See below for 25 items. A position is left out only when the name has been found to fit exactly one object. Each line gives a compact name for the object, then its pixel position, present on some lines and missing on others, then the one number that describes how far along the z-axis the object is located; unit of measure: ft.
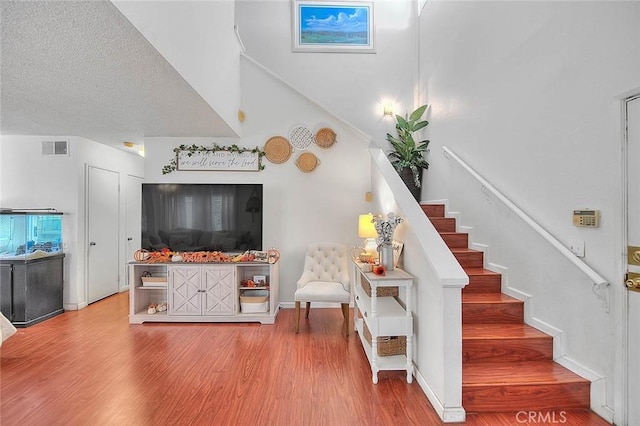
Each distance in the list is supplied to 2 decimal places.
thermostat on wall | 6.87
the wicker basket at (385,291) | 10.18
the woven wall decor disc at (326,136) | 14.98
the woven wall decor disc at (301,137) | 15.01
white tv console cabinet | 12.94
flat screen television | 13.73
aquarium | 13.23
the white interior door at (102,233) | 15.46
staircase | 6.93
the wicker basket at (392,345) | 8.79
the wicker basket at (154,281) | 13.28
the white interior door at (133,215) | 18.40
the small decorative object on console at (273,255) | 13.35
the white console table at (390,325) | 8.30
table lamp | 11.78
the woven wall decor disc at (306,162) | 14.90
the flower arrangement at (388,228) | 9.64
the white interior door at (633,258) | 6.15
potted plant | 15.05
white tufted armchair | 11.86
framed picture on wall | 16.87
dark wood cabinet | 12.54
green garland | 14.64
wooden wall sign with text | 14.69
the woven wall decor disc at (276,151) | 14.92
